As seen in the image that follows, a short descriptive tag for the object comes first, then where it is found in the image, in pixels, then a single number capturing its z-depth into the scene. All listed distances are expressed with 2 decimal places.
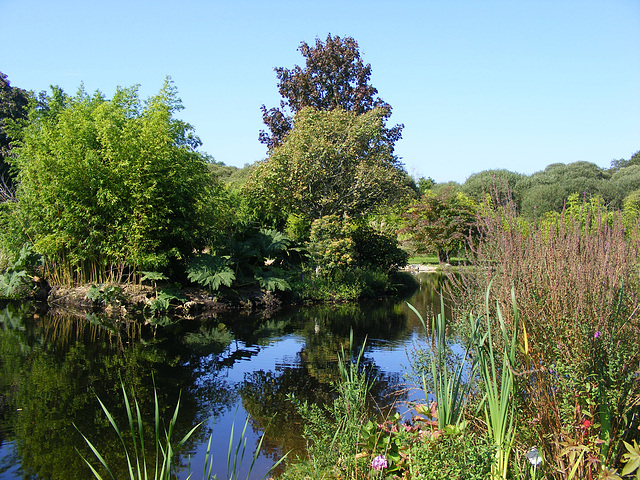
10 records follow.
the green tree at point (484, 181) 45.03
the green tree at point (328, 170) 14.59
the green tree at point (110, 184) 10.65
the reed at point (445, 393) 2.73
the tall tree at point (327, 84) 19.12
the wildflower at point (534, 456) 2.53
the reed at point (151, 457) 3.63
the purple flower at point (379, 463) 2.73
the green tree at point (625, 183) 40.97
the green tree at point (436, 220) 21.76
